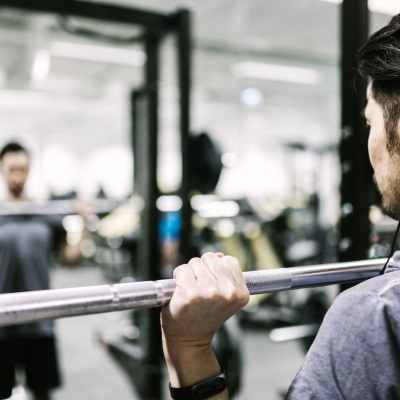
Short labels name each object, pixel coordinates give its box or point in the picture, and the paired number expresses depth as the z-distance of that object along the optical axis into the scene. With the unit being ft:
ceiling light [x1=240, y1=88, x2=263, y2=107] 35.68
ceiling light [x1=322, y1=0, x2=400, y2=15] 13.11
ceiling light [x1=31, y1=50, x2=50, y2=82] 25.04
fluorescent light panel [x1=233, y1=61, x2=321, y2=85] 29.32
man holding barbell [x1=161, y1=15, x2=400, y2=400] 2.06
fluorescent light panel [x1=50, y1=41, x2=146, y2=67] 23.98
